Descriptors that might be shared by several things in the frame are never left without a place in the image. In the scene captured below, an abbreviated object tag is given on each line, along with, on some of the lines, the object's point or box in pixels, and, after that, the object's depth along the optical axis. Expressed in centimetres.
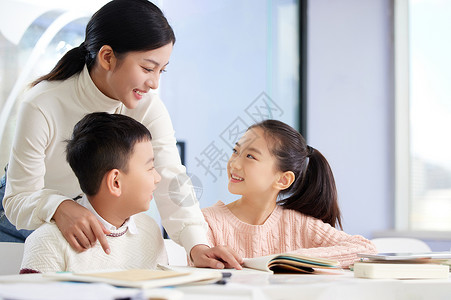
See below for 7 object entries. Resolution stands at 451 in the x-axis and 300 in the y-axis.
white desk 207
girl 295
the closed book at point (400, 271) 237
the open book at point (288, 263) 245
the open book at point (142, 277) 214
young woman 261
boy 254
